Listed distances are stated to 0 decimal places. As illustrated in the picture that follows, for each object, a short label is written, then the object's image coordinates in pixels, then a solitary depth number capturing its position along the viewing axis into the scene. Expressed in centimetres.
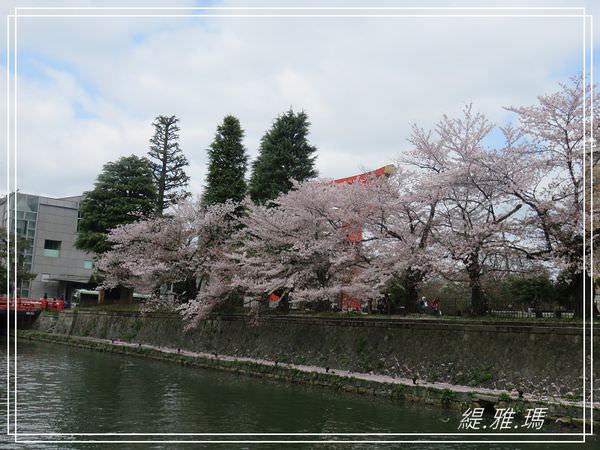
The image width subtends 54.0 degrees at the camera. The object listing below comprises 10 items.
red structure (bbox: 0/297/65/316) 4619
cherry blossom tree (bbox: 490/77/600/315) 1836
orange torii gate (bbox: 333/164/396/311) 2430
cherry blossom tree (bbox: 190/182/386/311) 2320
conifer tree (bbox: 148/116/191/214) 4500
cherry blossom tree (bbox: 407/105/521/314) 1998
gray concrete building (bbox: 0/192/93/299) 5775
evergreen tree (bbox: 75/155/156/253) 4112
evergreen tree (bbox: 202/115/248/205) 3438
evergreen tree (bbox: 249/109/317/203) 3366
